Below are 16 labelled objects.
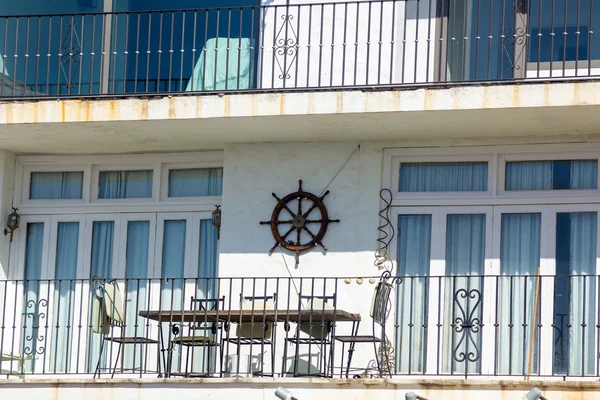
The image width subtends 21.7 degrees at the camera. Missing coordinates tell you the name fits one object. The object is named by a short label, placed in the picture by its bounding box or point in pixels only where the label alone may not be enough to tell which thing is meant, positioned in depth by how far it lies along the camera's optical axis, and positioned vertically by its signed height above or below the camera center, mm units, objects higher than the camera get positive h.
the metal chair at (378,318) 16641 -38
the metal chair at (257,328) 16703 -198
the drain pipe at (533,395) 12789 -605
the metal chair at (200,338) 16781 -328
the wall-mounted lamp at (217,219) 18623 +1064
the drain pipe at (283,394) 13600 -726
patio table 16547 -64
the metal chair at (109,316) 17062 -123
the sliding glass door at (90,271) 18859 +409
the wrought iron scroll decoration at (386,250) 17594 +742
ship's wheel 18031 +1043
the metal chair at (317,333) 16531 -219
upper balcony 17844 +3117
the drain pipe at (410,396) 12742 -653
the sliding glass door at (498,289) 17141 +338
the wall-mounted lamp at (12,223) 19281 +957
